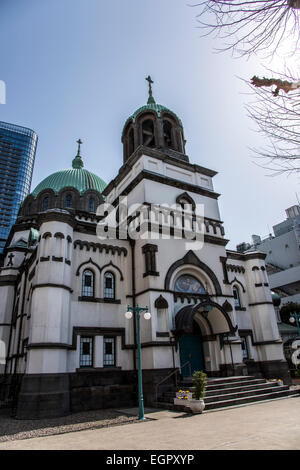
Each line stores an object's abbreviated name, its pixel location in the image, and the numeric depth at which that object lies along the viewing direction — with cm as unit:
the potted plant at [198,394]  1277
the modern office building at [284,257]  4788
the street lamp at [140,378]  1215
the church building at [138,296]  1552
